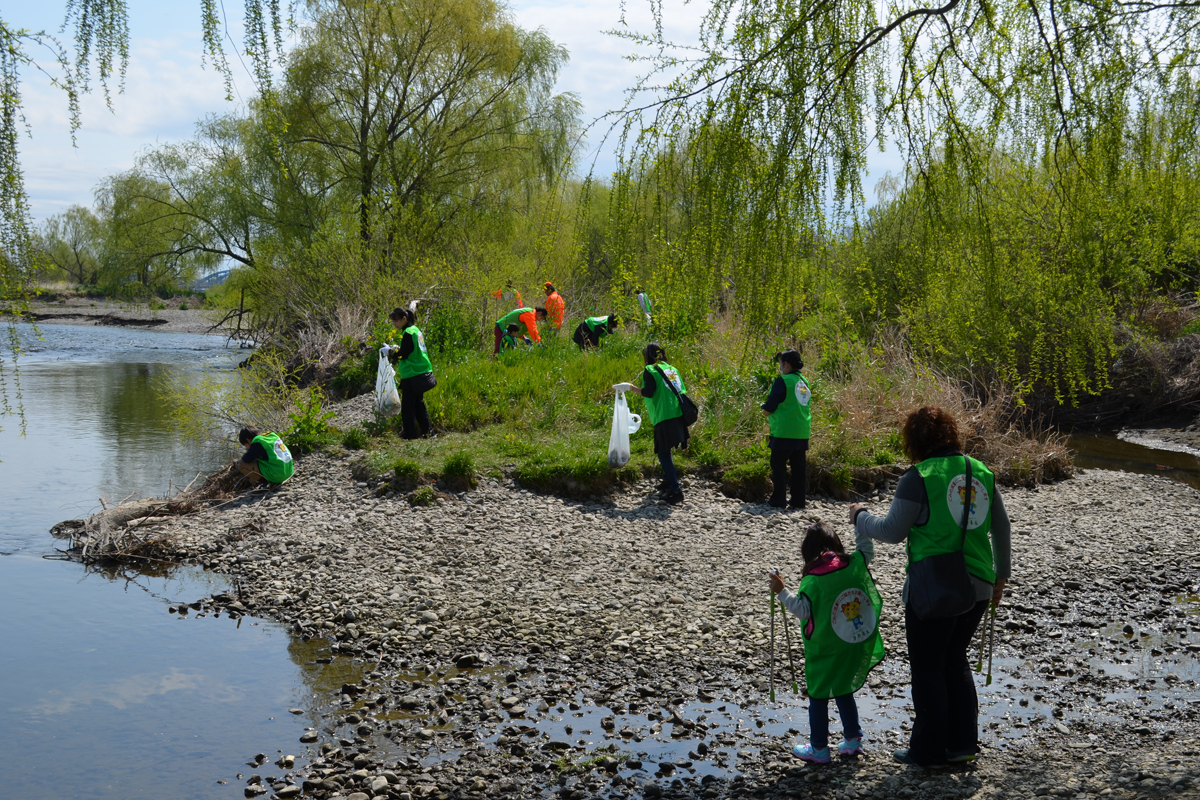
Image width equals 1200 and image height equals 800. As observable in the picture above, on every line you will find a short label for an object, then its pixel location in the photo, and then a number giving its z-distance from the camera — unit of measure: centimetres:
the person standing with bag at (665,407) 1010
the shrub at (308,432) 1231
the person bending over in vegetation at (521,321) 1656
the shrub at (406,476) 1056
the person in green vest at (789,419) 962
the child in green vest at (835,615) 439
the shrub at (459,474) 1057
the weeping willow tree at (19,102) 362
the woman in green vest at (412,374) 1166
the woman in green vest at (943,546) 406
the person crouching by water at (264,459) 1088
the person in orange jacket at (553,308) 1822
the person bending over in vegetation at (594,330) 1748
